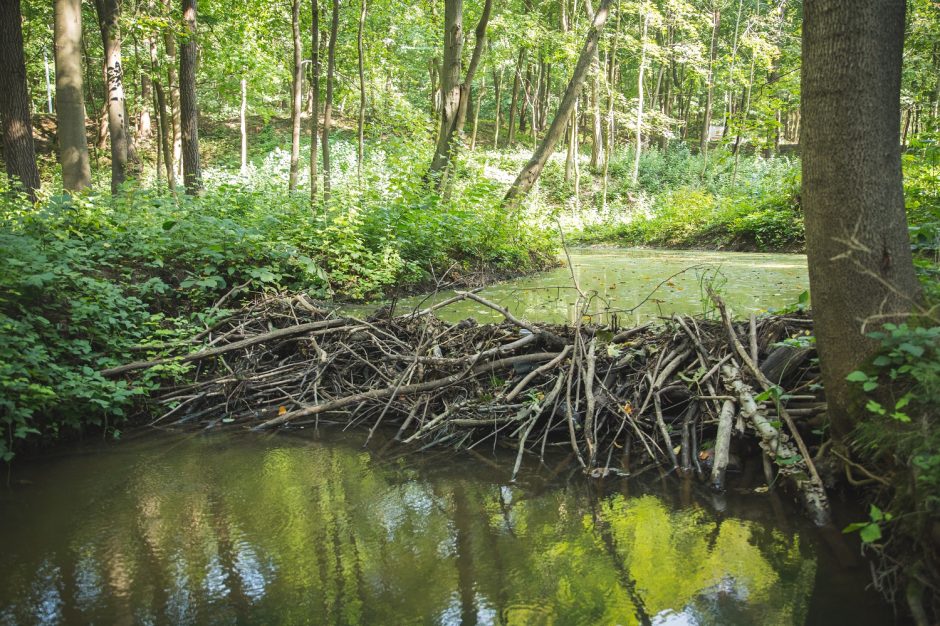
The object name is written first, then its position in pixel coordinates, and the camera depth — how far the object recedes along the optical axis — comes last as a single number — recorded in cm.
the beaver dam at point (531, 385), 422
